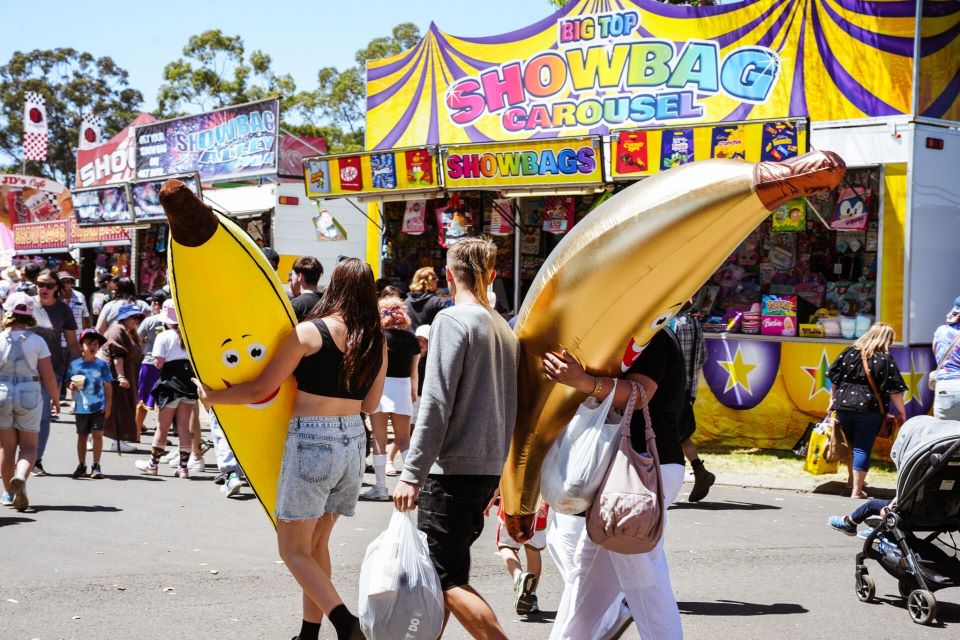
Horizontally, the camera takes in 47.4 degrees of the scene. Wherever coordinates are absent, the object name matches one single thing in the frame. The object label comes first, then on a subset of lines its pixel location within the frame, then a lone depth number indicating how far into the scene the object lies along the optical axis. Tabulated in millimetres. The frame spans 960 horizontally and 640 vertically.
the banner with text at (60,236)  28273
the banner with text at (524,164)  13172
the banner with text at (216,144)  19656
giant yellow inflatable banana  5016
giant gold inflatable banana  3918
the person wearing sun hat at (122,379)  11766
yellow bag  10641
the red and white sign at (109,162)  26594
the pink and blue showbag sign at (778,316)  12852
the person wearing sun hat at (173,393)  10930
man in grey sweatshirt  4477
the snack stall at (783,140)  12023
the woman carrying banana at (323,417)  4980
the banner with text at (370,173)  14930
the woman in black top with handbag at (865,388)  9891
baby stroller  6484
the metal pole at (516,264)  15516
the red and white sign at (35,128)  46438
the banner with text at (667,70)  12164
